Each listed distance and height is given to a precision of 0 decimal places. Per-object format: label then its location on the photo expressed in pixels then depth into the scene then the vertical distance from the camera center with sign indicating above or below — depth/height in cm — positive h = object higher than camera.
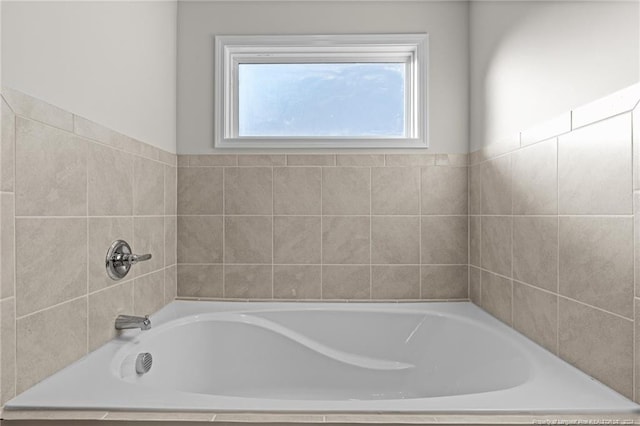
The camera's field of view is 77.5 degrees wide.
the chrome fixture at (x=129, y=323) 150 -42
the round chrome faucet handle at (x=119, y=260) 147 -18
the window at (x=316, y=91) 217 +68
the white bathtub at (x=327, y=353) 136 -60
